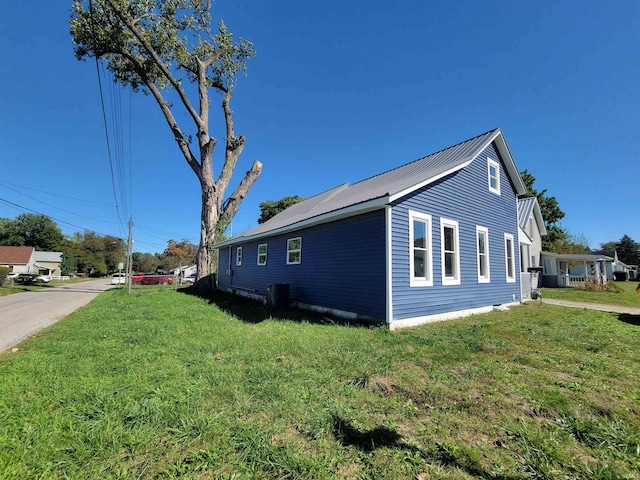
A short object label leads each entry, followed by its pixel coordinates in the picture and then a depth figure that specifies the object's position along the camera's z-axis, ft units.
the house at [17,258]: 144.77
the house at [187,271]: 165.64
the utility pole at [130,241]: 67.67
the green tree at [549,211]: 109.40
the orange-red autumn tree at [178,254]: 225.15
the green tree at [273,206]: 122.86
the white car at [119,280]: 113.04
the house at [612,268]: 109.60
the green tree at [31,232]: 184.55
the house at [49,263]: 170.60
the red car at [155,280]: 111.65
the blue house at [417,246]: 22.95
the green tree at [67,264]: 180.04
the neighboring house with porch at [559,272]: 70.13
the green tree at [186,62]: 52.13
